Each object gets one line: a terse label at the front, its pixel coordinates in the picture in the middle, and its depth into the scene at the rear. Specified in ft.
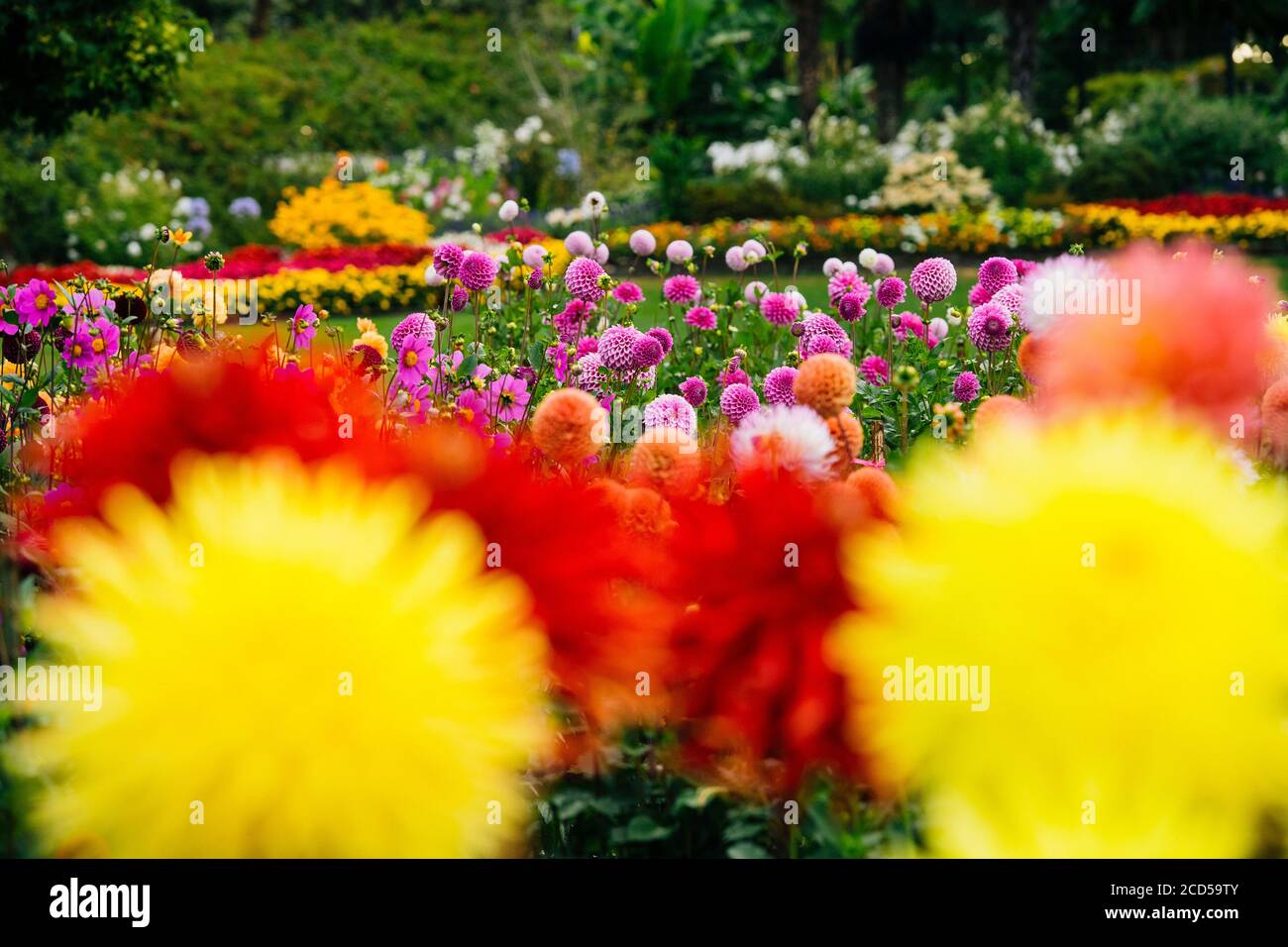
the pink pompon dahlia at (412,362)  8.34
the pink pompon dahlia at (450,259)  8.91
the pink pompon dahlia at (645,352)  7.82
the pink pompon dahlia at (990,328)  8.02
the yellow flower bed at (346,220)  50.11
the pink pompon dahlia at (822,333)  9.18
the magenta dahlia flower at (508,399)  7.77
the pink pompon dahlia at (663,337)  9.77
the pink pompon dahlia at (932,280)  10.05
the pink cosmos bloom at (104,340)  8.70
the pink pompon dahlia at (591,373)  8.72
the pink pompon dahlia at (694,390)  9.07
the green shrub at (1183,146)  55.11
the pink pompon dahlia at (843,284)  11.73
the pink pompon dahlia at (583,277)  10.16
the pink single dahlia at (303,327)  8.96
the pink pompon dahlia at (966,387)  8.50
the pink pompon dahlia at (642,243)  13.67
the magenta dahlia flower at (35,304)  8.13
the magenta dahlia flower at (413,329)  8.46
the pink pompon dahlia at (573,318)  10.85
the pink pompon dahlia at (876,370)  10.36
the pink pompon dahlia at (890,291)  11.00
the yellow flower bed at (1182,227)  46.09
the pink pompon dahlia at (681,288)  12.49
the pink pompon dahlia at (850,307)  11.19
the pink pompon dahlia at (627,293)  11.60
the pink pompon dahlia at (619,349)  7.94
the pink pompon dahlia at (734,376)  9.48
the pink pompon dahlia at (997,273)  9.87
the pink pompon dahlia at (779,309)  11.44
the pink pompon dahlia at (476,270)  8.77
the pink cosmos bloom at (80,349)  8.57
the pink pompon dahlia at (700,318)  13.43
